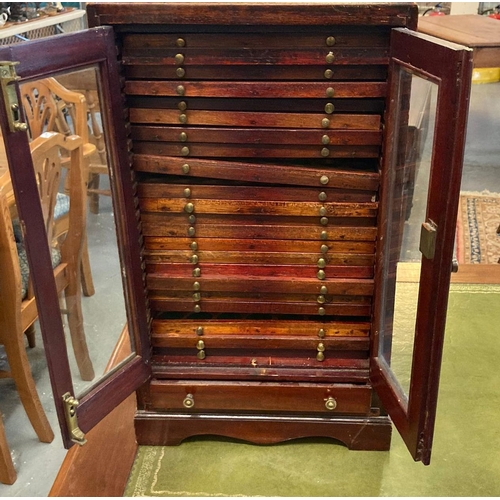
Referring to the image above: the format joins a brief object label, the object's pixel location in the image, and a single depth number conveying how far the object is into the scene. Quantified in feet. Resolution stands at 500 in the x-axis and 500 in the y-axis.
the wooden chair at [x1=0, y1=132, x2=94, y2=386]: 4.93
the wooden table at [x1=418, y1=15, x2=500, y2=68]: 12.50
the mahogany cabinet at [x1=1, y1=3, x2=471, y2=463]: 4.02
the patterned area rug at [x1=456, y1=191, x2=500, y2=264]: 10.73
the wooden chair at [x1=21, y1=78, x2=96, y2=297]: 5.27
